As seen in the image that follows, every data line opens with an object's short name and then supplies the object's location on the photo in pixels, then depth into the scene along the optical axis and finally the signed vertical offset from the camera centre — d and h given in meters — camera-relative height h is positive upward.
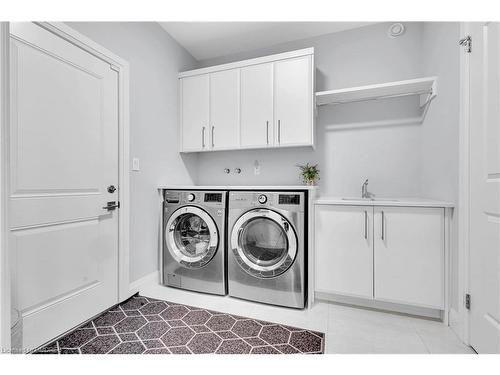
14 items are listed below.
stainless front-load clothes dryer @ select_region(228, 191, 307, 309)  1.89 -0.51
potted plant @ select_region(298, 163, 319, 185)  2.34 +0.11
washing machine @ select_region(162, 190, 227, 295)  2.12 -0.51
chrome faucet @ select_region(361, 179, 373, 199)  2.27 -0.06
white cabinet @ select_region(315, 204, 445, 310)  1.67 -0.50
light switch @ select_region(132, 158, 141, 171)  2.07 +0.19
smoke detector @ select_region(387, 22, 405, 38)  2.29 +1.52
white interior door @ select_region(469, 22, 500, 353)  1.19 -0.01
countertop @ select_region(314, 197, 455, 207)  1.63 -0.12
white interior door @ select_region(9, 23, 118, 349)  1.33 +0.03
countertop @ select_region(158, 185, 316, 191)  1.91 -0.01
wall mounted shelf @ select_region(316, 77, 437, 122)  1.96 +0.86
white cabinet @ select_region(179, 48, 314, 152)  2.25 +0.84
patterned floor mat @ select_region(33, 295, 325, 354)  1.41 -0.96
